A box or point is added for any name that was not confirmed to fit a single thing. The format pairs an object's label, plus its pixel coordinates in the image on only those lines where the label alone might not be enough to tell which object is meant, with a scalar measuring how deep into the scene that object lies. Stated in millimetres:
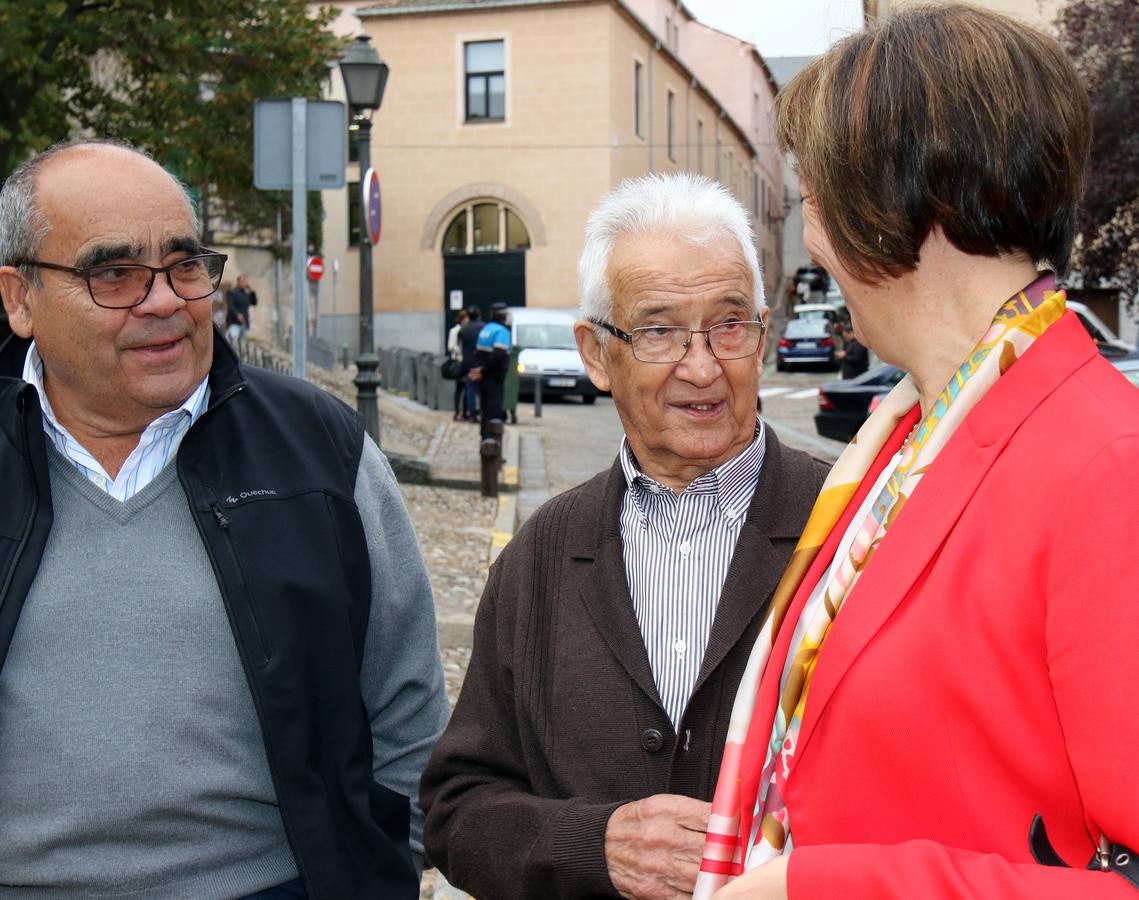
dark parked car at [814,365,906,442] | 17094
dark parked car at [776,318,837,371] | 35594
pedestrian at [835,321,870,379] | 23422
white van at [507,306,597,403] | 26609
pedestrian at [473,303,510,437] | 17484
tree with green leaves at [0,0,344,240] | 16344
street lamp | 12227
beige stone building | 38312
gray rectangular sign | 7562
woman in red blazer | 1531
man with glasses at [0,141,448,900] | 2732
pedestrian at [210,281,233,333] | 27281
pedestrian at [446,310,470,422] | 21547
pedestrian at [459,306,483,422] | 20688
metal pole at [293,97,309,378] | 7270
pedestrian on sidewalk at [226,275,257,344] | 32312
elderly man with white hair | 2471
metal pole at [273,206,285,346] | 38472
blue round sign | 11477
